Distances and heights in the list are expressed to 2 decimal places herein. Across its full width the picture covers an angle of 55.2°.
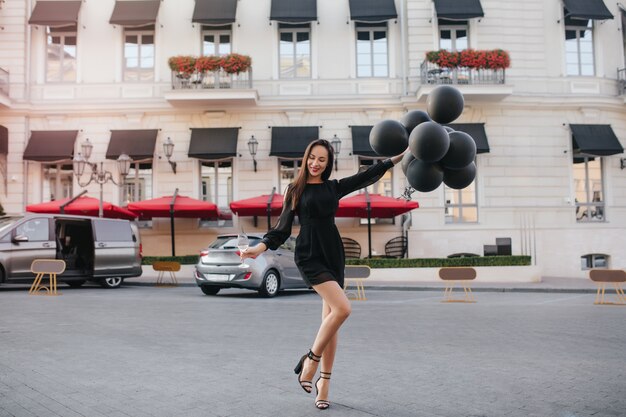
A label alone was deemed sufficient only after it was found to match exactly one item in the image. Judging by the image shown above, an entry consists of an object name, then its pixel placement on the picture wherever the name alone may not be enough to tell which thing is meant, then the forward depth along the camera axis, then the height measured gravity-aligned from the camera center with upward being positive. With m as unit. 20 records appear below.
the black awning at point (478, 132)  21.86 +3.60
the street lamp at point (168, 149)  22.17 +3.20
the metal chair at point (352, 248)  21.97 -0.64
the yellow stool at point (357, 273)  14.59 -1.04
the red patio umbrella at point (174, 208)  19.98 +0.90
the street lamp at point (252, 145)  22.32 +3.28
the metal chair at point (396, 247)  22.09 -0.63
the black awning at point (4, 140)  22.37 +3.68
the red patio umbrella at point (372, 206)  19.59 +0.81
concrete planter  19.59 -1.49
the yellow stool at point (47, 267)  14.11 -0.70
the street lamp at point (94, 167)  19.95 +2.40
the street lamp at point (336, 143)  21.58 +3.19
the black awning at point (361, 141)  21.98 +3.34
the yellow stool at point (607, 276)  13.59 -1.15
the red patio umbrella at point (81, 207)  20.39 +1.00
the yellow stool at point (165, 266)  17.83 -0.94
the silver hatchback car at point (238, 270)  14.11 -0.89
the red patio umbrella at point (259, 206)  19.89 +0.90
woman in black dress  4.69 -0.06
